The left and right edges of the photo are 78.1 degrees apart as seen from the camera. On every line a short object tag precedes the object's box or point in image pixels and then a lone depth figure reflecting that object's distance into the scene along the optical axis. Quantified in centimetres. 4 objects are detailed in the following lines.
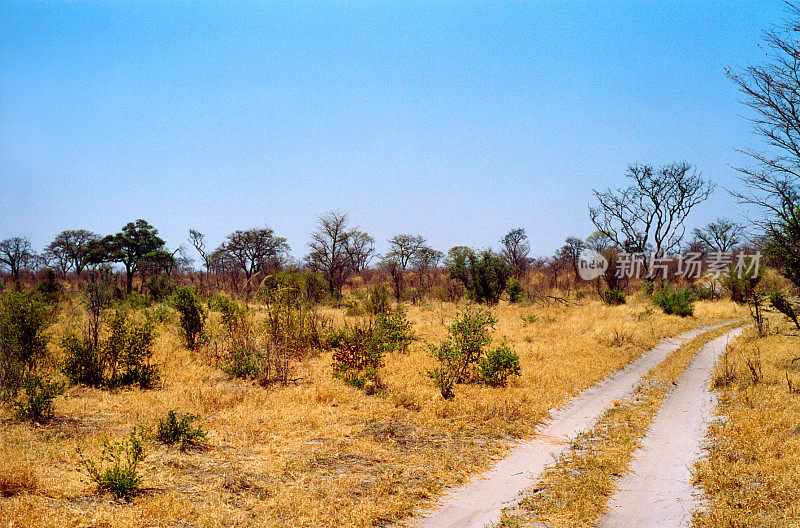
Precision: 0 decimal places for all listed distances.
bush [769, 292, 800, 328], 1273
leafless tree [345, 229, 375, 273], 4897
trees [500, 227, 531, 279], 4988
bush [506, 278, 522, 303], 2905
